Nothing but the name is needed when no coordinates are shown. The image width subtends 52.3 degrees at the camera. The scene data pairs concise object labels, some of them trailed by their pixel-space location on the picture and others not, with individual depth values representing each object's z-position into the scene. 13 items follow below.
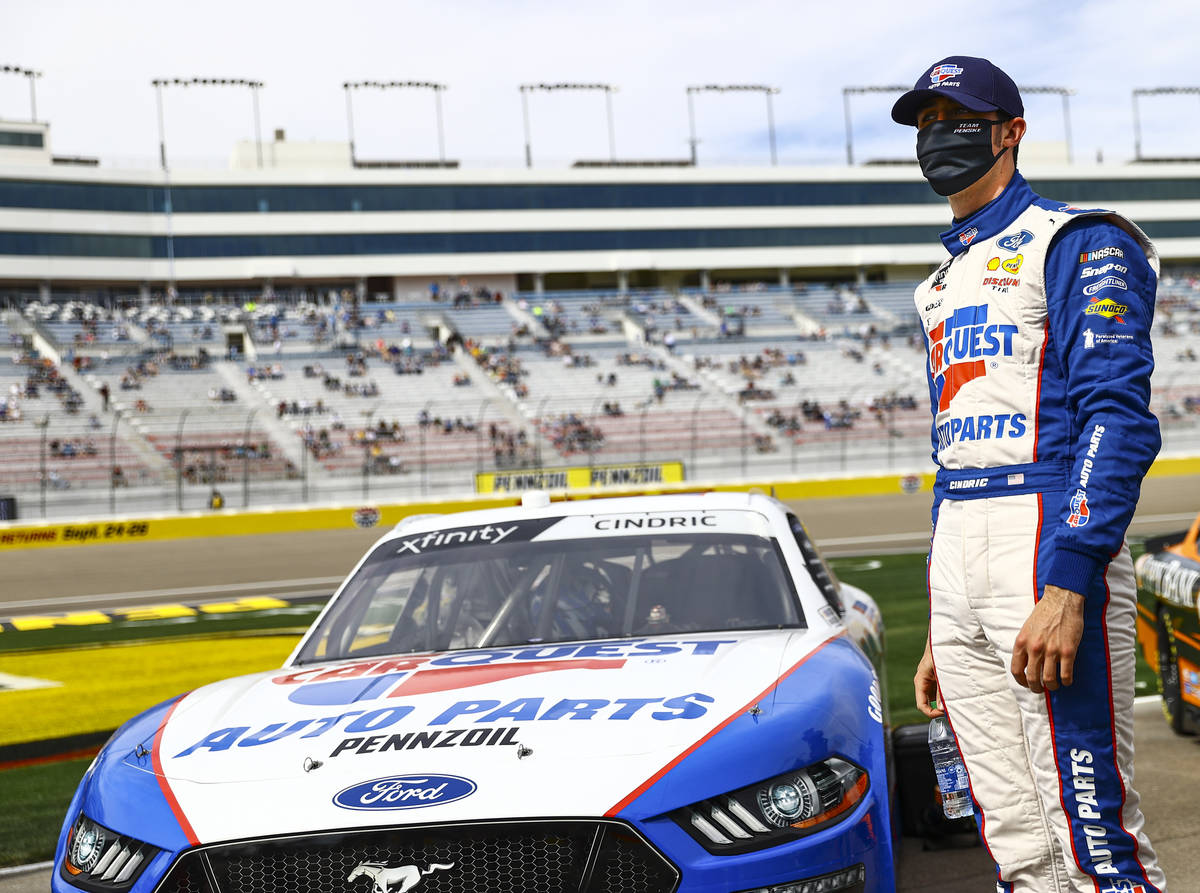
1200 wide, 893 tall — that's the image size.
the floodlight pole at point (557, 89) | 68.75
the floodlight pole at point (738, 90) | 71.56
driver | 2.19
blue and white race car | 2.50
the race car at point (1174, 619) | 5.34
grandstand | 31.28
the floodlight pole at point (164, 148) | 60.12
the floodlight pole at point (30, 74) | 63.44
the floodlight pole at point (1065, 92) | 76.06
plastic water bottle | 2.73
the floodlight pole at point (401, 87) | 67.81
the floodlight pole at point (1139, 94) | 77.69
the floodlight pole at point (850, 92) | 72.06
